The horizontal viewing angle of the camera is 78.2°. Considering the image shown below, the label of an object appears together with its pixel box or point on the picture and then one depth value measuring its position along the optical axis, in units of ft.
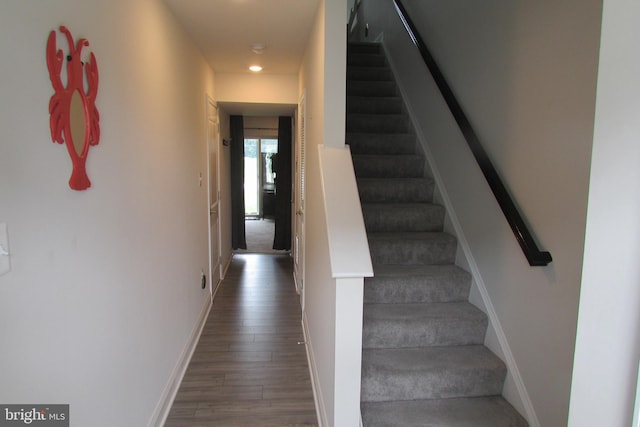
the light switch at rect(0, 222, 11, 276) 3.07
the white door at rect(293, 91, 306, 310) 12.05
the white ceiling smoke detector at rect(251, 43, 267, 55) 10.57
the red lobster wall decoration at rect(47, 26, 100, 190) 3.75
